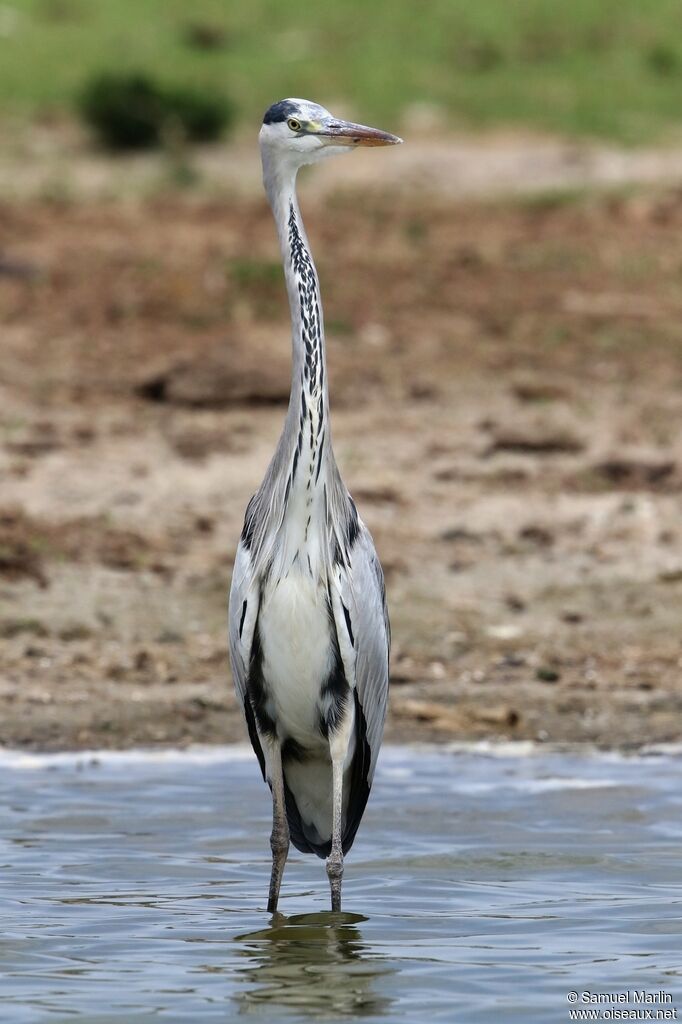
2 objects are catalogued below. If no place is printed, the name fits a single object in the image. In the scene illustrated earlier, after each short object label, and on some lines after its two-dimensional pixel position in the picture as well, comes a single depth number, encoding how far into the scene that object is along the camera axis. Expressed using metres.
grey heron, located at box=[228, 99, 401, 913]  10.96
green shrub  37.53
